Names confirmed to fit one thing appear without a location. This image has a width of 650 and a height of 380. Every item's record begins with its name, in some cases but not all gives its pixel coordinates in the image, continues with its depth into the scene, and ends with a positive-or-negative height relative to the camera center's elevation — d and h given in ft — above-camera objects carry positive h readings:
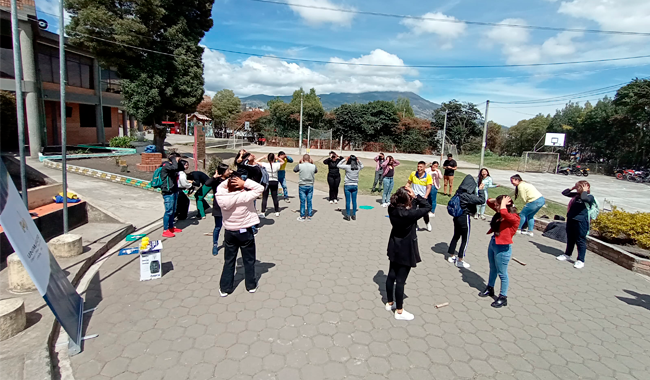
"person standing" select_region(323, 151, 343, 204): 30.58 -2.60
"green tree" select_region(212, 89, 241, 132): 179.42 +17.23
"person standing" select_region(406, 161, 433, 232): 25.66 -2.49
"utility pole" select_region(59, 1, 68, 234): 17.28 +1.98
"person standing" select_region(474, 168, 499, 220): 27.34 -2.16
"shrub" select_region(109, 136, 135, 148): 68.03 -1.37
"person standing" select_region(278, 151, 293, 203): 30.25 -3.08
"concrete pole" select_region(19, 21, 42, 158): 54.19 +6.73
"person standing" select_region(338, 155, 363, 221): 29.01 -2.73
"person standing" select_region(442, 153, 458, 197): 36.71 -2.73
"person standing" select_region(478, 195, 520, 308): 15.33 -3.76
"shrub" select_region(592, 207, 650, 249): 23.95 -4.96
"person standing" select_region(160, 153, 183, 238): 22.66 -2.96
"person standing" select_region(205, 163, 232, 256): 20.14 -3.31
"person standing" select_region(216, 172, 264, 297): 15.05 -3.48
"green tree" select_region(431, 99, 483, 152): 140.26 +11.78
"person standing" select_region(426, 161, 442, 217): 30.00 -2.98
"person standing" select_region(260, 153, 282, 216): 29.09 -2.45
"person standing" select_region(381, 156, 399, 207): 33.86 -2.75
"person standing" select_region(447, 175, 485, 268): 18.84 -3.63
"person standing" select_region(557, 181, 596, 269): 20.88 -3.75
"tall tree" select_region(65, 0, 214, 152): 55.83 +15.45
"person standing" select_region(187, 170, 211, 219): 23.89 -3.84
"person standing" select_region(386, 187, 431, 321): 13.44 -3.51
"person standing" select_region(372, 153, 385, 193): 40.09 -3.08
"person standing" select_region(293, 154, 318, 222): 27.89 -3.19
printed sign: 9.59 -3.91
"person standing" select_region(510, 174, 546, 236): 26.43 -3.22
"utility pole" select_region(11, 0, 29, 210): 15.21 +1.81
